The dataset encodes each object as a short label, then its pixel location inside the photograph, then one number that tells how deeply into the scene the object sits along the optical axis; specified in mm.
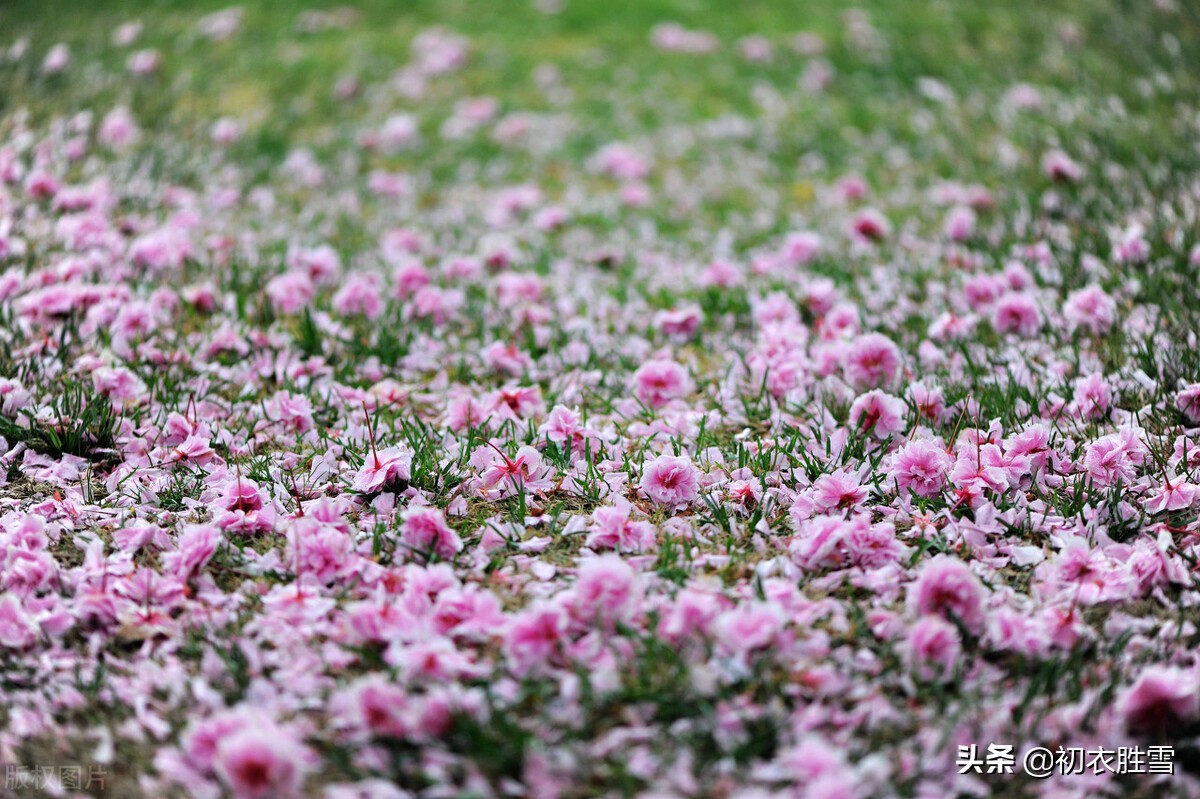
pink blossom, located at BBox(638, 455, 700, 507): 2377
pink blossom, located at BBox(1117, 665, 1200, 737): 1682
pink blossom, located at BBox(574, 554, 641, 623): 1829
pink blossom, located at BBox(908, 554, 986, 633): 1854
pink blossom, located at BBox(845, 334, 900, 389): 2902
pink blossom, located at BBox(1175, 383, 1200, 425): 2586
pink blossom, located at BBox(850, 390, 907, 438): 2592
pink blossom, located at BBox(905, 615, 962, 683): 1783
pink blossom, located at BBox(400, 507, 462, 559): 2133
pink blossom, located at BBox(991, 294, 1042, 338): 3219
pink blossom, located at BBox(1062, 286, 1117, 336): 3158
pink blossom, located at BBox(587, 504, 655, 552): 2197
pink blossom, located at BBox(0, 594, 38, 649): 1897
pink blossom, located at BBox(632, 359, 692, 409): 2934
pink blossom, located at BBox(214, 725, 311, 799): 1520
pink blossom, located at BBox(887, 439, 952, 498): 2342
